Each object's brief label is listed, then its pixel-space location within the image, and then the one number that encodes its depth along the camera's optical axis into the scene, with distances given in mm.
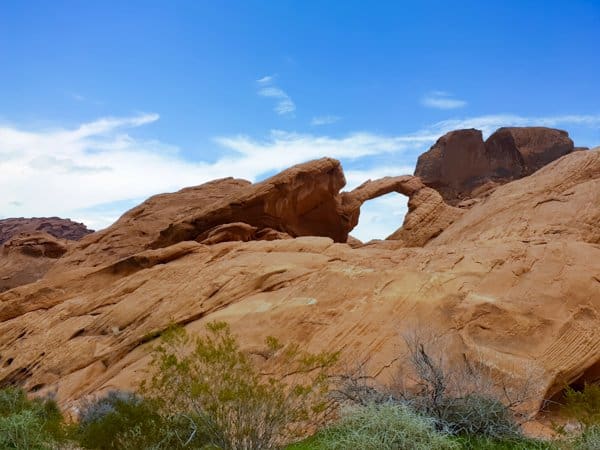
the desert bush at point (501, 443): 9320
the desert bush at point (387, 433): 8547
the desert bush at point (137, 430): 9828
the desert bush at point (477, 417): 9906
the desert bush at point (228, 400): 9742
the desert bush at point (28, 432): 10828
